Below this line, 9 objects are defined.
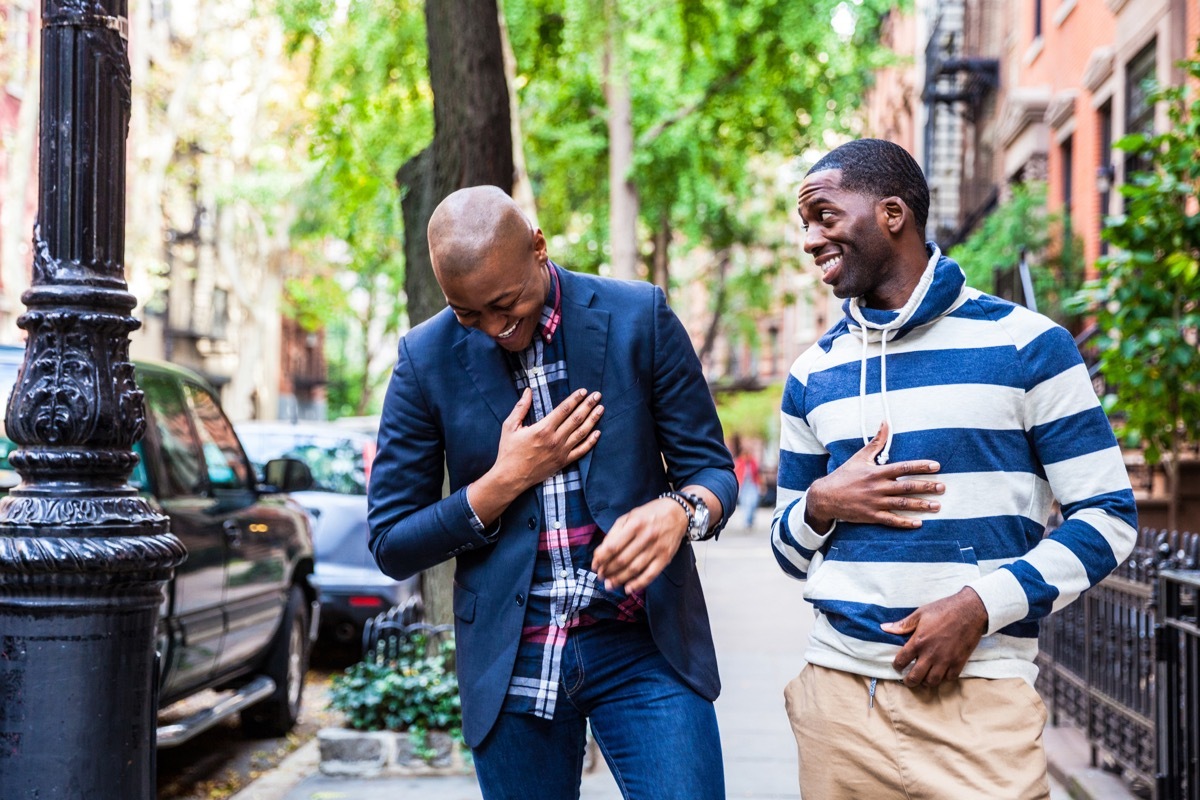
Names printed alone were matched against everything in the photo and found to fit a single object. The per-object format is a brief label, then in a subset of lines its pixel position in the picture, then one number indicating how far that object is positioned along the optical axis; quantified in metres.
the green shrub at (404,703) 6.69
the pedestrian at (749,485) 32.69
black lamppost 3.34
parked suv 6.27
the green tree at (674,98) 19.02
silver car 10.02
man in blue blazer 2.77
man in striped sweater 2.51
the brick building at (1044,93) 14.16
